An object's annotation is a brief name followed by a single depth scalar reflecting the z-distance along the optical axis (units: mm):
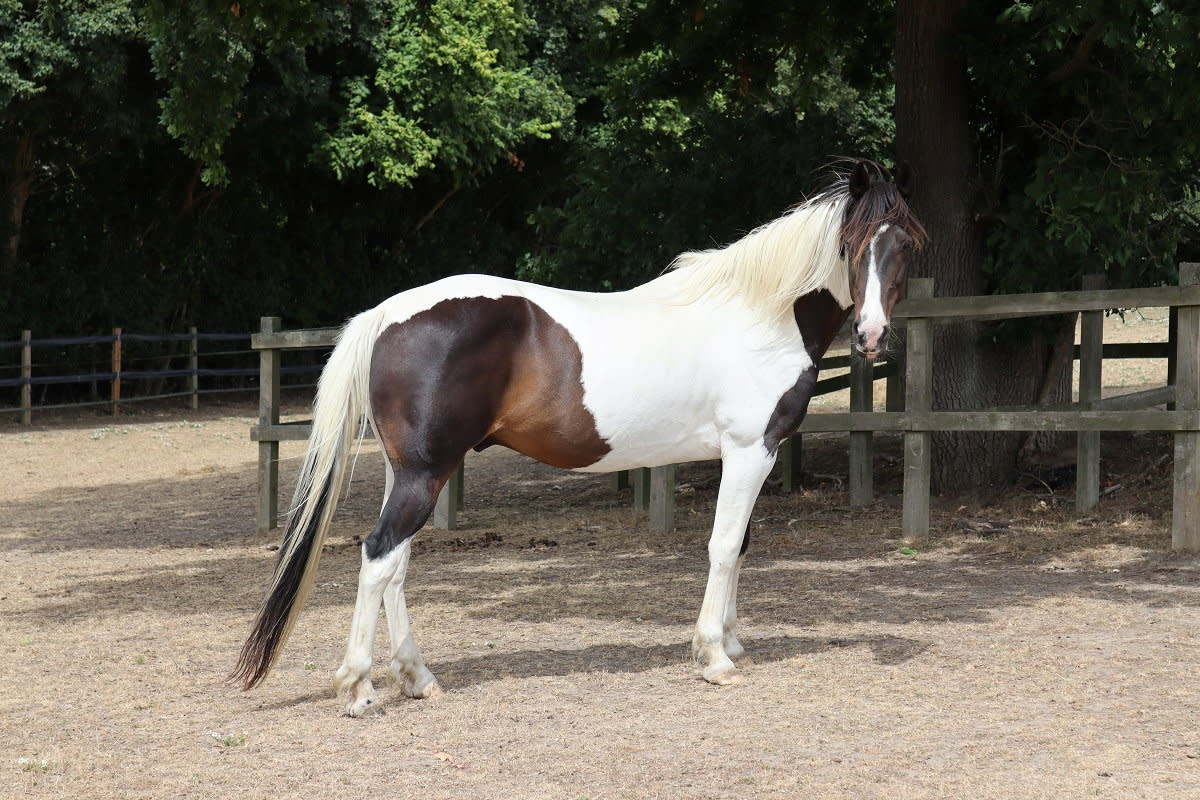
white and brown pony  9508
